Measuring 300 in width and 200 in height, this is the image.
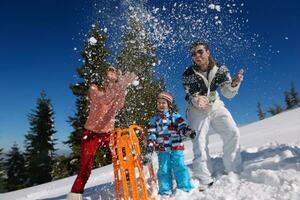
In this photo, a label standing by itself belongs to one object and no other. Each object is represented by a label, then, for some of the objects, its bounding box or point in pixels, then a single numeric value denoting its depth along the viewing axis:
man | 3.36
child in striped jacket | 3.14
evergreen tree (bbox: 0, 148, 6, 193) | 22.04
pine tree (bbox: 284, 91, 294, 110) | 37.19
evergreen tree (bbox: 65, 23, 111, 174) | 13.49
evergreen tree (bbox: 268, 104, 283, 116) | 35.82
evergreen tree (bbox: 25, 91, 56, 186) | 21.04
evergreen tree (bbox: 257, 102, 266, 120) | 48.20
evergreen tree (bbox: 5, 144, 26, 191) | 22.62
